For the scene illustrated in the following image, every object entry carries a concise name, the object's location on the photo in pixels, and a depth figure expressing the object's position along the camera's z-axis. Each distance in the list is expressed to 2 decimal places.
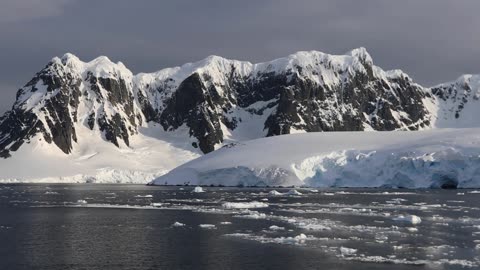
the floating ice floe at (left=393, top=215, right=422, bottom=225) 55.97
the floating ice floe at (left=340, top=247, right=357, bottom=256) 39.16
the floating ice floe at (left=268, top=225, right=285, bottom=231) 51.92
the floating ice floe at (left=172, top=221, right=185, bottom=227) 55.28
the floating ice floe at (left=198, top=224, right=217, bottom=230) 53.31
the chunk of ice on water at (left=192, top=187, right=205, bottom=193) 115.94
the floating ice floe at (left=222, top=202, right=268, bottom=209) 74.84
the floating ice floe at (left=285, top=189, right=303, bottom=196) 104.81
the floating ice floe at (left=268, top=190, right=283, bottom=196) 103.00
